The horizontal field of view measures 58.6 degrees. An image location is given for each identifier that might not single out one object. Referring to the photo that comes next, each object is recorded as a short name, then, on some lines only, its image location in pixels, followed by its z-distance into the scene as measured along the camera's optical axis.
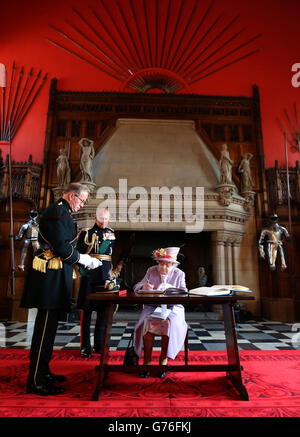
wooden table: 1.81
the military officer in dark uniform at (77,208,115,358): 3.02
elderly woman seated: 2.26
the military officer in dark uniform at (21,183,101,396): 1.89
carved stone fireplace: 5.82
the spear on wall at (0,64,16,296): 6.93
